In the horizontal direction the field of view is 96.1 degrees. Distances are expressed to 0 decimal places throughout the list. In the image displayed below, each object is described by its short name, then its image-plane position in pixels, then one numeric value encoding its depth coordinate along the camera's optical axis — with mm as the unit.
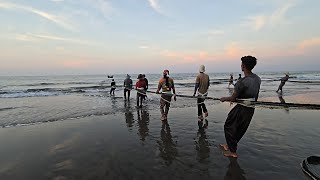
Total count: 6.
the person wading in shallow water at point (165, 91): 5837
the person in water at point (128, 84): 10348
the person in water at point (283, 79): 13154
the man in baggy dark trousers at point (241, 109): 2892
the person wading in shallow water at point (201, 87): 5520
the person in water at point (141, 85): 7623
